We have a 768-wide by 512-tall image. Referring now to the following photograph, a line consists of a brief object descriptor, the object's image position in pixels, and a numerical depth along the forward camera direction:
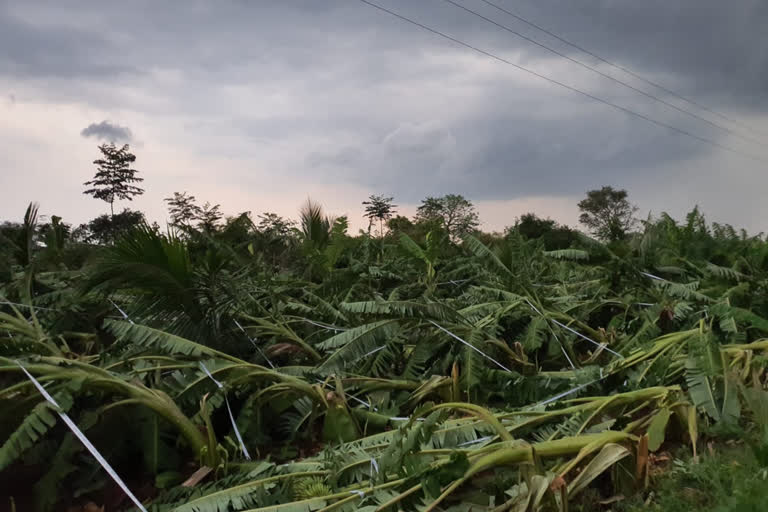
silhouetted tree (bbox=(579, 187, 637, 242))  53.00
